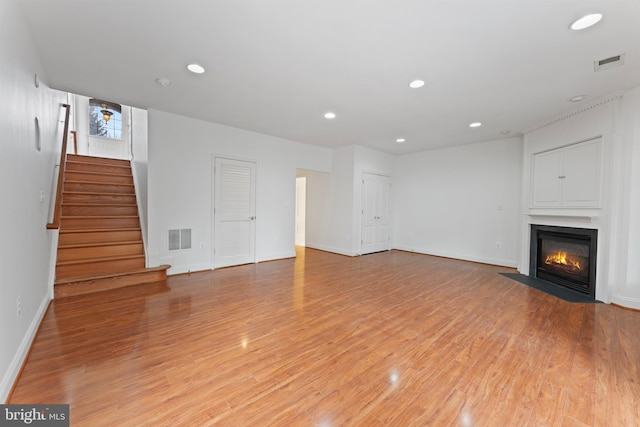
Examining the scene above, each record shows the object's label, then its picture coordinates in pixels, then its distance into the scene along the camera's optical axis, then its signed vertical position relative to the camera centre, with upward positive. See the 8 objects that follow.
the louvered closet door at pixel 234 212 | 4.94 -0.07
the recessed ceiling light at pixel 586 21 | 1.98 +1.48
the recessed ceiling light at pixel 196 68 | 2.80 +1.51
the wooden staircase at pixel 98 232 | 3.60 -0.40
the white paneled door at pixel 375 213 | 6.60 -0.08
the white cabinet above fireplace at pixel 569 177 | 3.63 +0.54
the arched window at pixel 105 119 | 7.10 +2.42
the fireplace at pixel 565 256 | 3.72 -0.70
